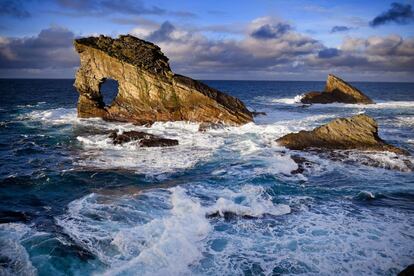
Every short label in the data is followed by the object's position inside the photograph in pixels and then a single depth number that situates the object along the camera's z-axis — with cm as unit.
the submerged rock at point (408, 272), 821
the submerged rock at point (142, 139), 2441
